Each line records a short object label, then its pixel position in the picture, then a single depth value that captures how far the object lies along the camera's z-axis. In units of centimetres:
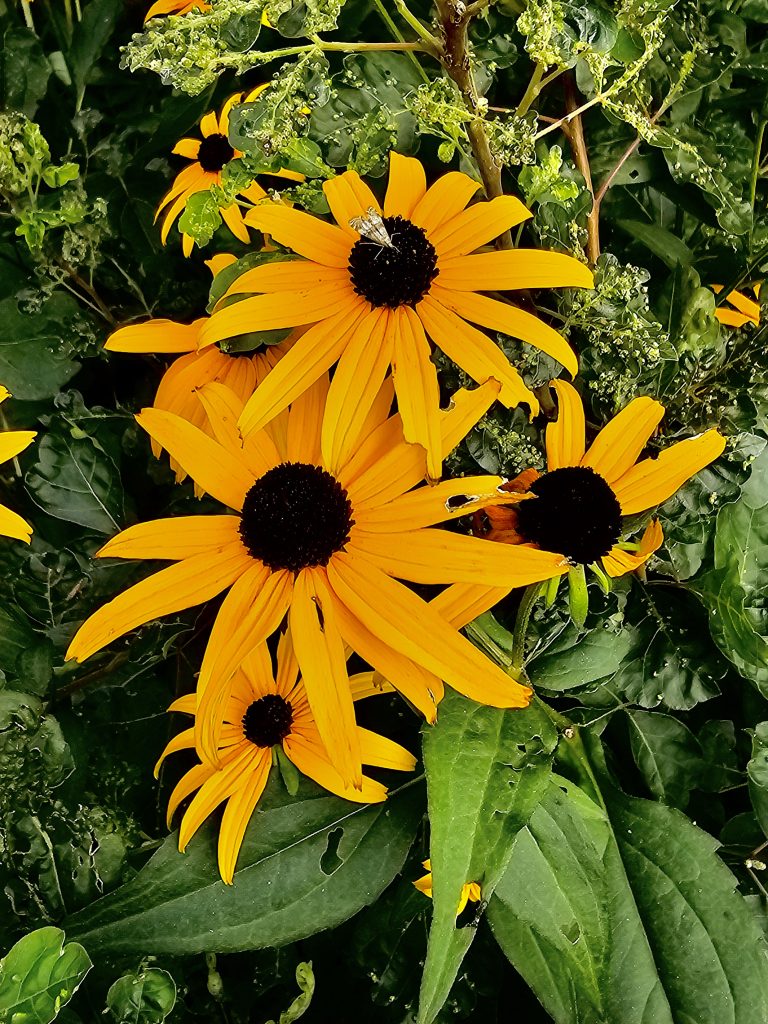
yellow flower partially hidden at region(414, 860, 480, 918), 16
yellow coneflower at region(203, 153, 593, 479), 17
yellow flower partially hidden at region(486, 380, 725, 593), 18
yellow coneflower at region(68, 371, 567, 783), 16
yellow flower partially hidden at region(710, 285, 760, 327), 22
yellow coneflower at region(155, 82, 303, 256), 24
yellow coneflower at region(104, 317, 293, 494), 21
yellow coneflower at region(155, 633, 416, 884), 20
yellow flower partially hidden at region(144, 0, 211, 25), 25
